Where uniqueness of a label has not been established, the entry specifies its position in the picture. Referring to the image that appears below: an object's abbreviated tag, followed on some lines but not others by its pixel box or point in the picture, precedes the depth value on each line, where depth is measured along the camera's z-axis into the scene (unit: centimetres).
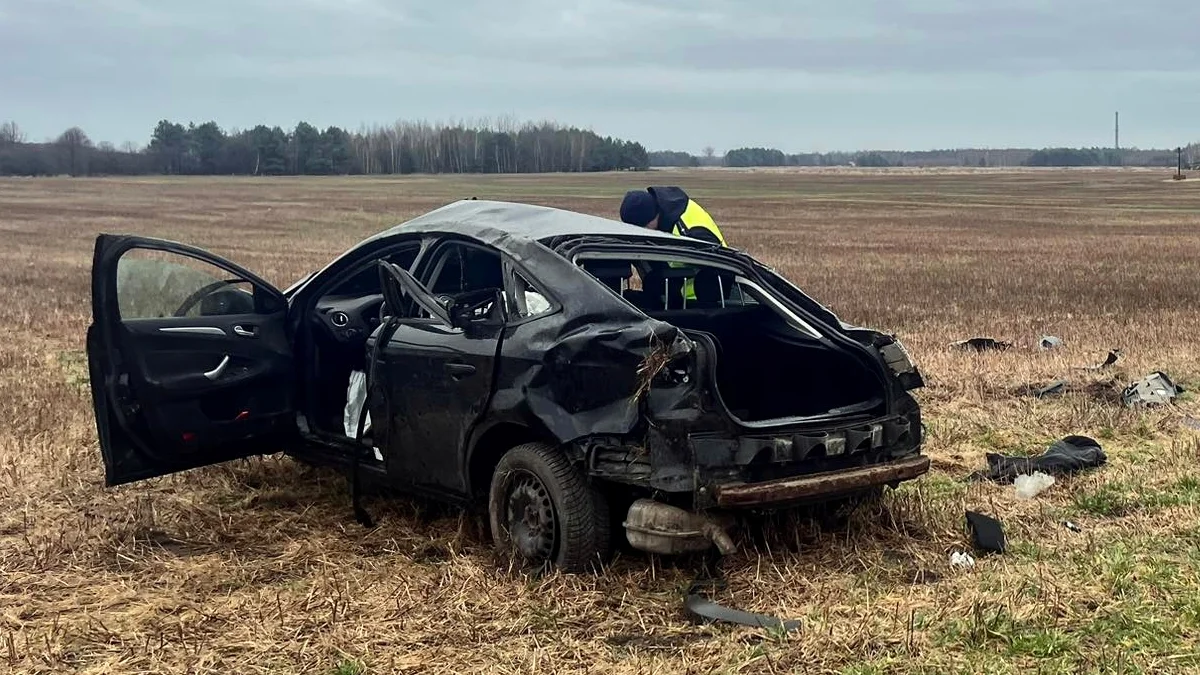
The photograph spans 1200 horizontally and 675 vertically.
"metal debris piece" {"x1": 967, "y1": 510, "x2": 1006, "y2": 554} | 504
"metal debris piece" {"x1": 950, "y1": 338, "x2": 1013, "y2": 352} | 1114
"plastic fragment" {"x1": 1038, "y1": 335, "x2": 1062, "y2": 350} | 1118
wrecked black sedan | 455
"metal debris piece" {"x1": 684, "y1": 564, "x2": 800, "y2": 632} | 422
